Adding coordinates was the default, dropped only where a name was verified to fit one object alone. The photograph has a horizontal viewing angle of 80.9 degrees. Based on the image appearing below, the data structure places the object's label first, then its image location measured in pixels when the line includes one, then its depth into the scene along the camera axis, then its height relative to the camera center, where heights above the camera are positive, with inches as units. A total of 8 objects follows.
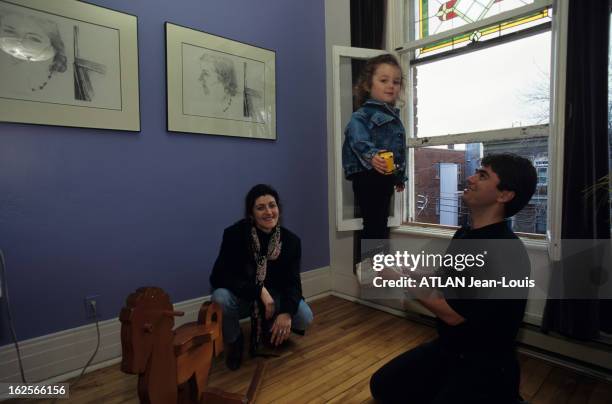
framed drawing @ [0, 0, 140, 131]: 66.1 +24.4
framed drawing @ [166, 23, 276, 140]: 85.0 +25.9
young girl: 83.6 +11.4
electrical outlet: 75.4 -25.0
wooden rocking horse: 41.1 -20.5
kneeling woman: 77.7 -20.4
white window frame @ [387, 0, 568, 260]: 62.5 +12.5
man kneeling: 51.1 -18.7
